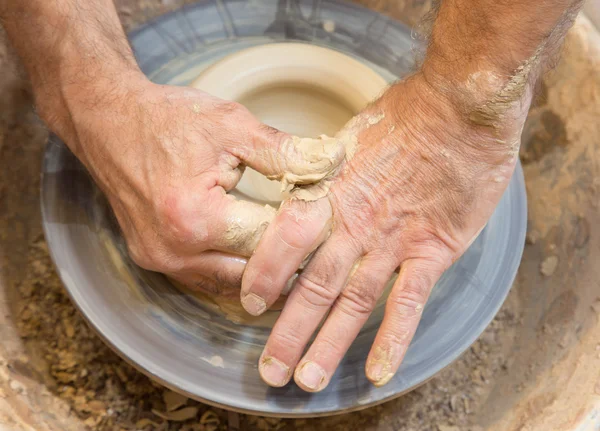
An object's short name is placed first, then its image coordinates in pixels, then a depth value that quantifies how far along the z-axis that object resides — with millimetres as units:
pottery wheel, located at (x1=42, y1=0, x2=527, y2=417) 507
